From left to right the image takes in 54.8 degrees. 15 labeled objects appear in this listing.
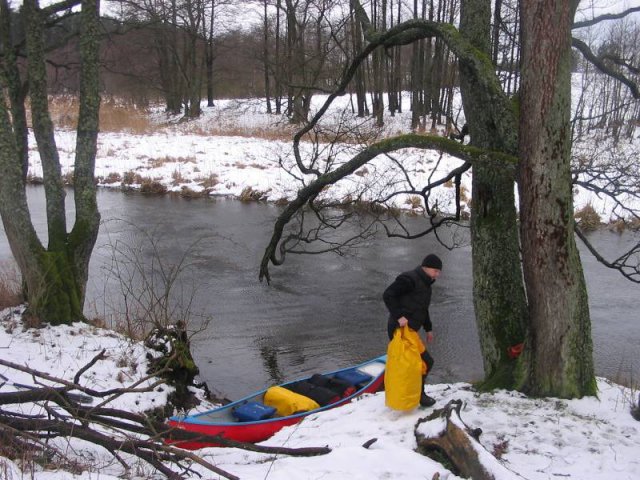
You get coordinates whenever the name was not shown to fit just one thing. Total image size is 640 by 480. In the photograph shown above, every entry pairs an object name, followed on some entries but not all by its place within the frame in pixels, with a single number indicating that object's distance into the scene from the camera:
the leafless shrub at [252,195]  20.55
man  5.50
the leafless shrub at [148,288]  8.70
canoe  6.20
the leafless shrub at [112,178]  22.65
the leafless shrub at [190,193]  21.23
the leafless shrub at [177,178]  22.11
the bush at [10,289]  8.38
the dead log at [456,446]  3.85
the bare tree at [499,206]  5.12
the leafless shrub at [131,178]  22.31
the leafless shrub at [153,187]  21.62
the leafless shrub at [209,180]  21.86
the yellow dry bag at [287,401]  6.68
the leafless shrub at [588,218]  16.61
